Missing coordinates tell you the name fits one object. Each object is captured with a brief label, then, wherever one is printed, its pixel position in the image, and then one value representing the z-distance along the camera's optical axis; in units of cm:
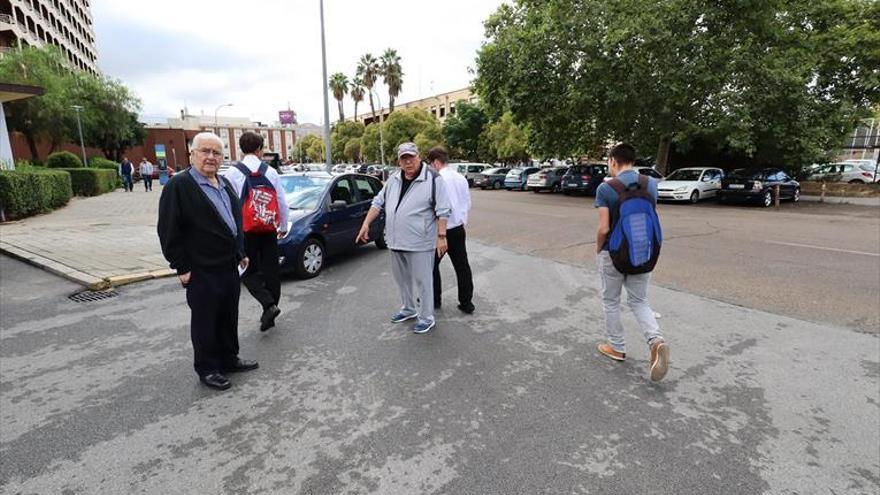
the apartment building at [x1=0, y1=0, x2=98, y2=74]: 3709
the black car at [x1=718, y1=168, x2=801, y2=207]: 1725
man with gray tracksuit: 421
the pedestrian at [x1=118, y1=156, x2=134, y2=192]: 2397
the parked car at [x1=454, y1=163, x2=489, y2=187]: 3111
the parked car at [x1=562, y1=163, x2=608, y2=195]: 2261
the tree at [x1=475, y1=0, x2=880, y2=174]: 1698
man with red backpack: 431
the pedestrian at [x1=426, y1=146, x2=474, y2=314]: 495
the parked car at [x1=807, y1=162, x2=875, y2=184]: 2445
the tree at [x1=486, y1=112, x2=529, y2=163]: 3622
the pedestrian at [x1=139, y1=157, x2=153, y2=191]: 2483
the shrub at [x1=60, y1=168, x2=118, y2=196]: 1972
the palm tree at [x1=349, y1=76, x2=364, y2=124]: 6766
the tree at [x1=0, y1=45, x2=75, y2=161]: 2684
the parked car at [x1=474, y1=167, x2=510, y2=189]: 3031
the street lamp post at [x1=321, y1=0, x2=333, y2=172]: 1805
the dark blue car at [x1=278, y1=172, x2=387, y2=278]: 637
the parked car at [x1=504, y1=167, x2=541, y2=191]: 2794
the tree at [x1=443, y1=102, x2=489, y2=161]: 4419
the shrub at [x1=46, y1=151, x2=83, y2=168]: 2306
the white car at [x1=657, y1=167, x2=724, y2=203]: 1831
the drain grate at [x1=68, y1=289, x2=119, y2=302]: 563
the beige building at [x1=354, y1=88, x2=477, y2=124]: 7431
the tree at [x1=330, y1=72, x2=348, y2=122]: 6911
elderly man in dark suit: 307
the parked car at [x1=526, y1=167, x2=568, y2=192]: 2544
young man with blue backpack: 344
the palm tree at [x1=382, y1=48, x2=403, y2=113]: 5903
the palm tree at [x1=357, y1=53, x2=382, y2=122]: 6078
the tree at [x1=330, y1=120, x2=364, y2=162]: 6906
